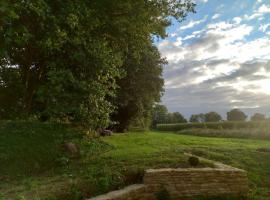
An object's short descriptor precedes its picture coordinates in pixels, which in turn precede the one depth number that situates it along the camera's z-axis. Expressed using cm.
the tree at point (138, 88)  1547
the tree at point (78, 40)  664
